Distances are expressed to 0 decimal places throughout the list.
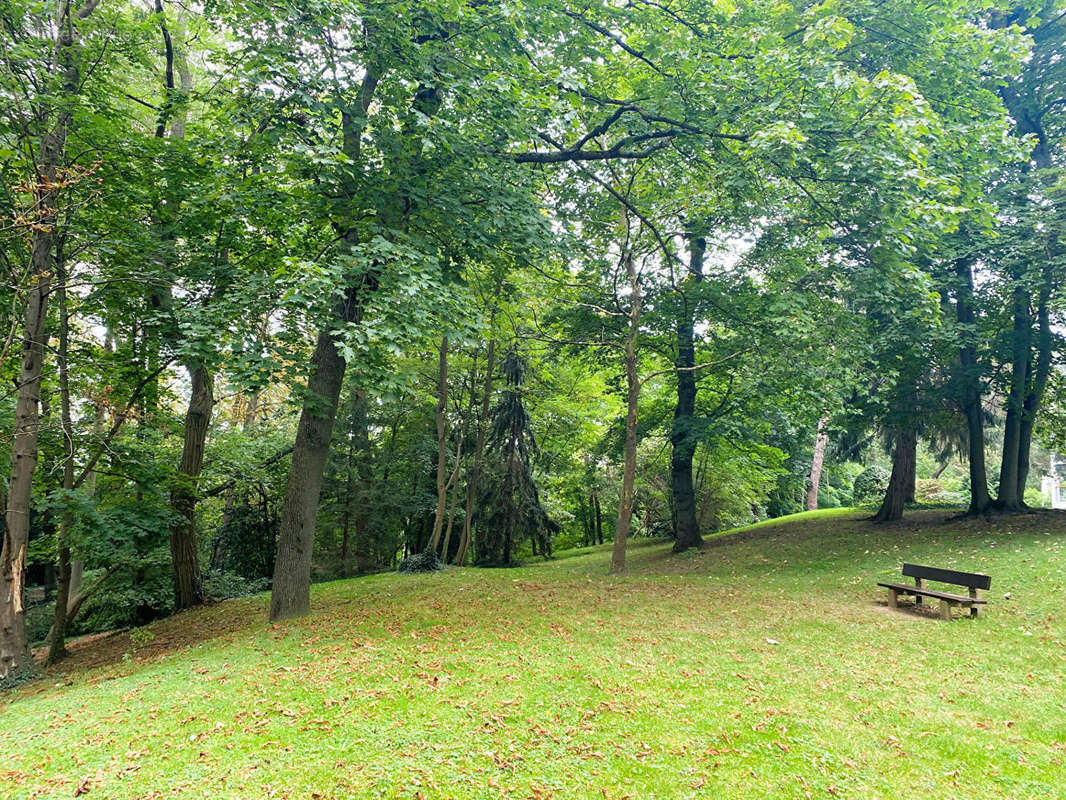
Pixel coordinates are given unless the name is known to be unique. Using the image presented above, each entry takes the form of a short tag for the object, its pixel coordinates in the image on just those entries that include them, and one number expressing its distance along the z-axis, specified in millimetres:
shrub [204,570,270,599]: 12508
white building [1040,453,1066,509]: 24219
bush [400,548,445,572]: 14422
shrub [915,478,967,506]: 25734
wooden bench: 7141
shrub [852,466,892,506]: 26828
